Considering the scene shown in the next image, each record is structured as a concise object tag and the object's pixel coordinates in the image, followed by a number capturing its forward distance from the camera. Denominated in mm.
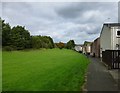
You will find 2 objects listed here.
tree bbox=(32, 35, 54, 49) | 40011
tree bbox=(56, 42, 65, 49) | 59494
